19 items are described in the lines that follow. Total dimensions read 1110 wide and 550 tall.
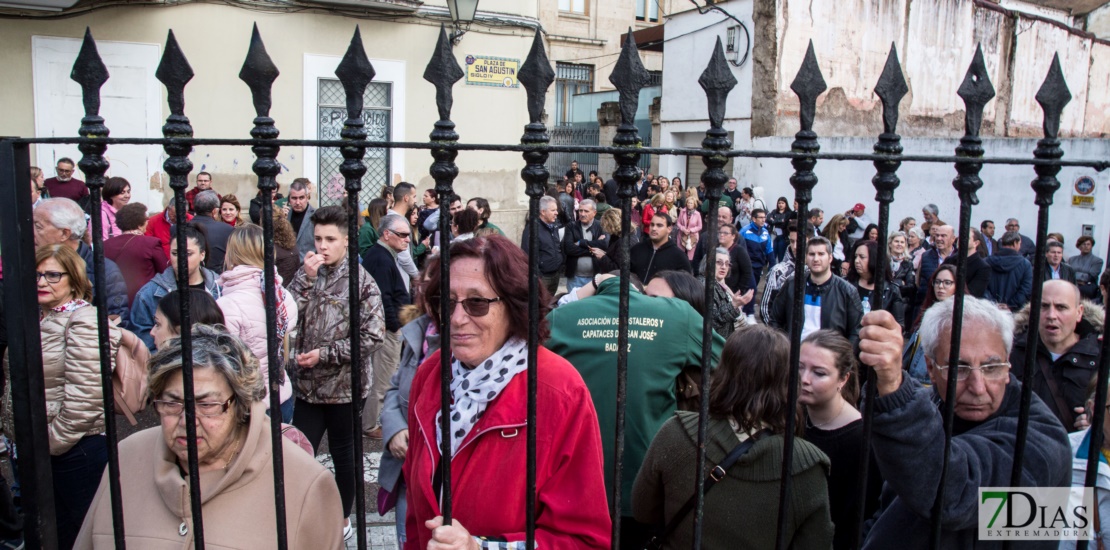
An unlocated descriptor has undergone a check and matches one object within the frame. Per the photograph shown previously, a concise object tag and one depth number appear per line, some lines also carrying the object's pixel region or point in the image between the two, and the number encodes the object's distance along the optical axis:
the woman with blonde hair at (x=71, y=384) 3.33
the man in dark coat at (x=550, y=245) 8.02
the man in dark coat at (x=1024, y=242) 10.45
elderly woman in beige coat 2.25
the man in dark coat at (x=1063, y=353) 3.92
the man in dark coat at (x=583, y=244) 8.22
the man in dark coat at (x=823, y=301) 5.35
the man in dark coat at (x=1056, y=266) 8.21
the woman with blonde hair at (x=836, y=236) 9.45
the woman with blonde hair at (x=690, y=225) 8.48
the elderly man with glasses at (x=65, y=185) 8.84
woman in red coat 1.97
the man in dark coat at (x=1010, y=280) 7.15
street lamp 9.77
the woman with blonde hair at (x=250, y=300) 4.09
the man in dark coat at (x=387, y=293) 5.64
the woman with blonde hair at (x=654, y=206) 9.42
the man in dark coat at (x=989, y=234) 10.07
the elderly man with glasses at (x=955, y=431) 1.77
